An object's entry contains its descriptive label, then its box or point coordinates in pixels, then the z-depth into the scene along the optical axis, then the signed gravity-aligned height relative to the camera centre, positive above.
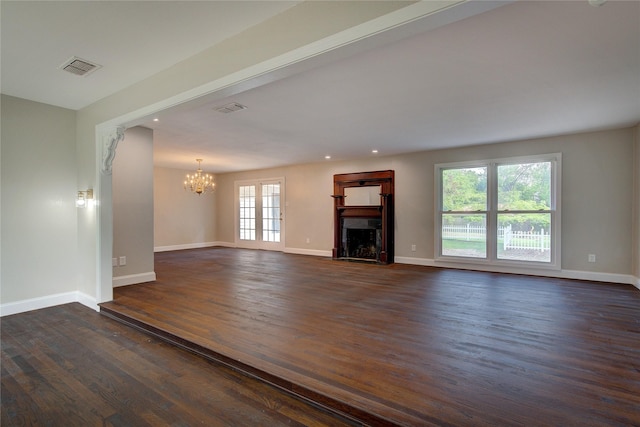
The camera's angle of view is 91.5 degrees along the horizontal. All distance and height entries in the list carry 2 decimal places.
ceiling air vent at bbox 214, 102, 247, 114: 3.79 +1.29
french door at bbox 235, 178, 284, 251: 9.21 -0.10
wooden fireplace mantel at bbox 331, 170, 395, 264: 7.05 +0.03
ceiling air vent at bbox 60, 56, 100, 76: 2.85 +1.38
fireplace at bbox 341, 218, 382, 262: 7.25 -0.68
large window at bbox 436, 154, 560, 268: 5.54 -0.03
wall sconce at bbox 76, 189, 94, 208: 3.90 +0.16
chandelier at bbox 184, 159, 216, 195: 7.91 +0.80
